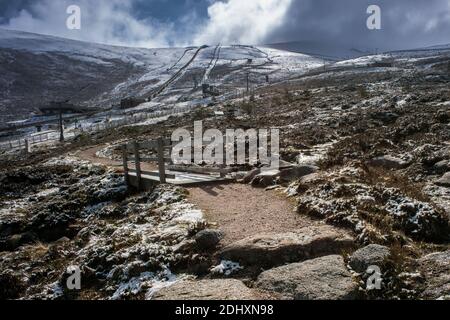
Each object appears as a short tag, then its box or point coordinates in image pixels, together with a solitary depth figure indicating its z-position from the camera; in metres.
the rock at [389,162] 15.68
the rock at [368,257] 6.96
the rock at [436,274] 6.01
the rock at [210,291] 6.56
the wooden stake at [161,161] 14.66
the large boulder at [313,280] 6.36
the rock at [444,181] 12.34
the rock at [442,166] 14.04
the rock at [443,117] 21.93
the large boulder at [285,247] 7.83
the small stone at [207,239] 9.04
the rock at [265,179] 14.42
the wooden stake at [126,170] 17.45
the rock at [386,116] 26.87
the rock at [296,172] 14.49
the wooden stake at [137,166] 16.22
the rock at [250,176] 15.31
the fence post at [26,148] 42.63
